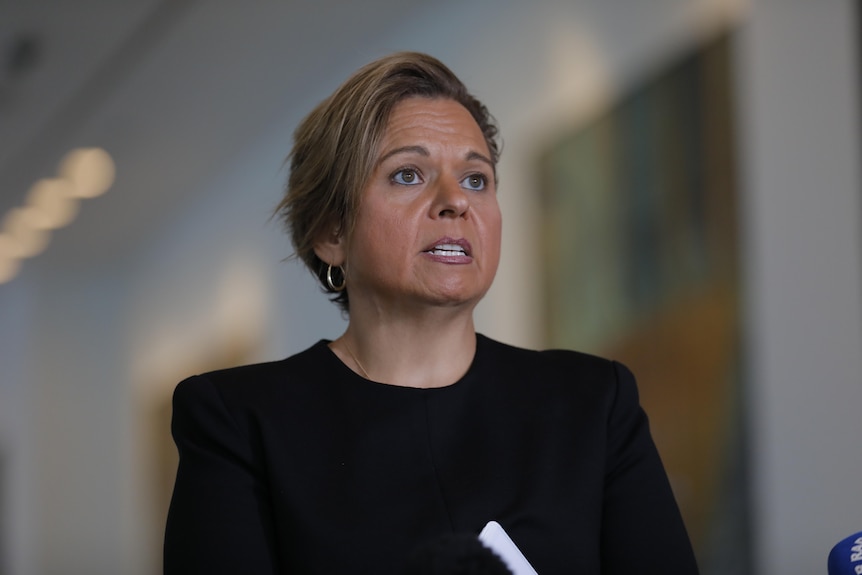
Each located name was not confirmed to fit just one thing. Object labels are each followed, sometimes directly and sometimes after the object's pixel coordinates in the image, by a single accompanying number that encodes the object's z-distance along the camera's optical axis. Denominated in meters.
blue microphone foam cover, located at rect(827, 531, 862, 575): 3.01
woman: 3.84
